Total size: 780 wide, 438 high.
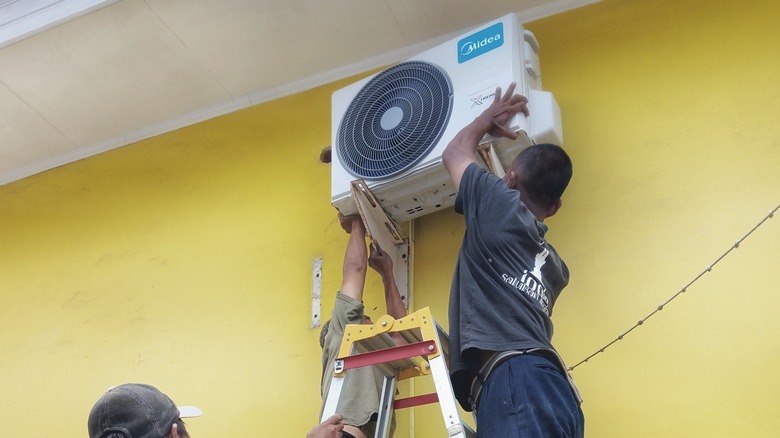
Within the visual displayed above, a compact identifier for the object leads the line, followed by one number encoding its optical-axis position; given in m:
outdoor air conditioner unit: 2.36
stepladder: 1.78
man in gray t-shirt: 1.67
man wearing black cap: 1.74
